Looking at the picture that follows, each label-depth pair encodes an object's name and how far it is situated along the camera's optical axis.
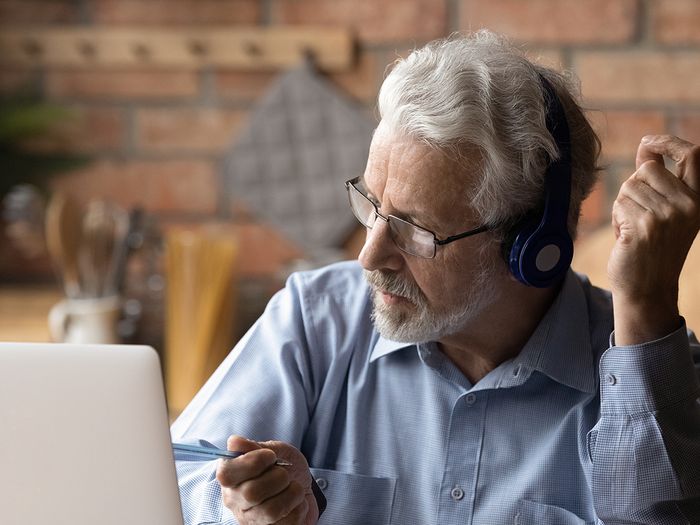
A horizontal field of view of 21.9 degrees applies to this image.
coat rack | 2.94
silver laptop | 1.54
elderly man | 2.15
